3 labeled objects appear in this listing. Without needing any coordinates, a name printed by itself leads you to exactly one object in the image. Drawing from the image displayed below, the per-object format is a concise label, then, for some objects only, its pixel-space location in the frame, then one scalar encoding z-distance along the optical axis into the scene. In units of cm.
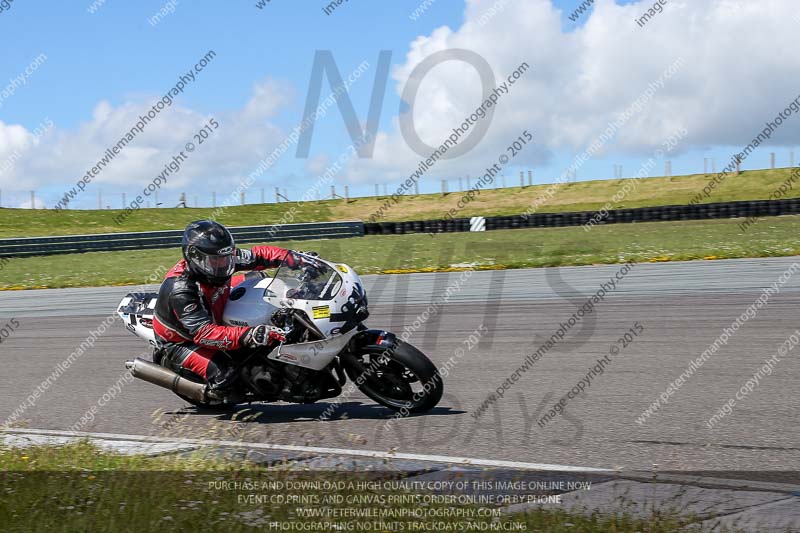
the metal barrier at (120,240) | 6075
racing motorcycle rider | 1409
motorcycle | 1395
